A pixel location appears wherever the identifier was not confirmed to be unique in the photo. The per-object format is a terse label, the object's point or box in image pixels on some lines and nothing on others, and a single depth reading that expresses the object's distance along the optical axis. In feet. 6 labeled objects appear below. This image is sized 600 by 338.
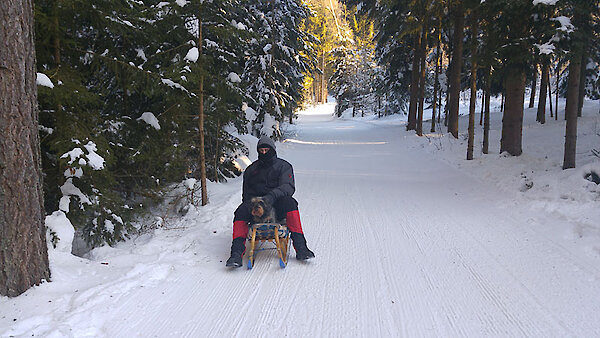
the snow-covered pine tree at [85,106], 16.53
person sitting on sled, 15.85
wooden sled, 15.58
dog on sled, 15.58
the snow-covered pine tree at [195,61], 21.27
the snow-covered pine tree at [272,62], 56.59
